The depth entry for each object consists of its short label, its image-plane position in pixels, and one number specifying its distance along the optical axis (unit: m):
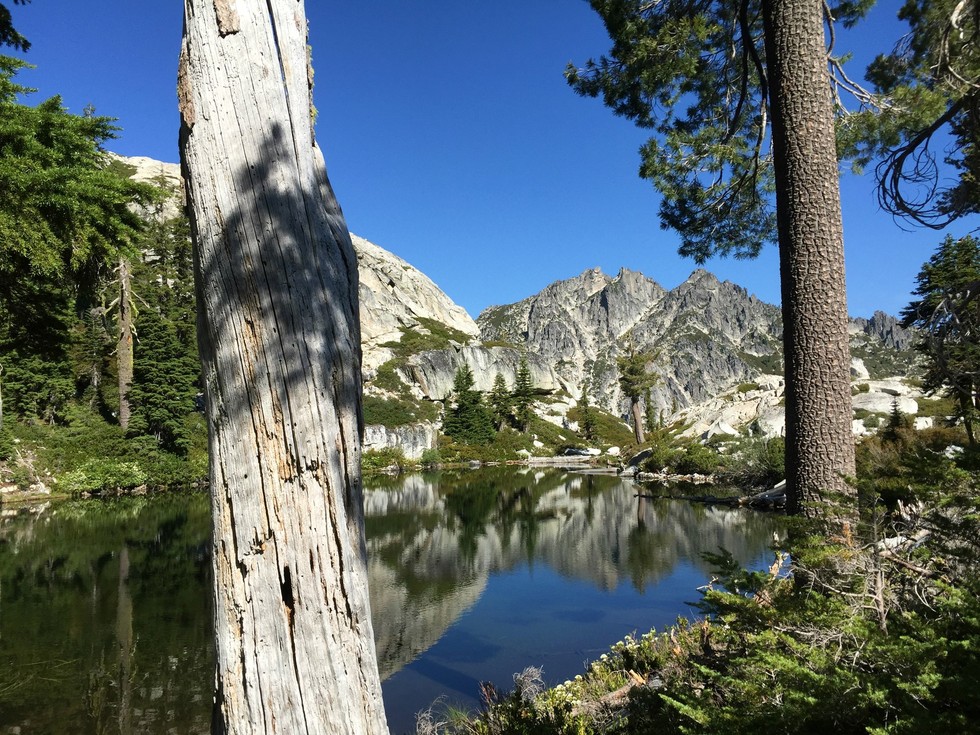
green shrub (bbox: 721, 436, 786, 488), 19.80
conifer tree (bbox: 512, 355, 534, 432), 65.62
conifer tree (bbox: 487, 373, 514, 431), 64.50
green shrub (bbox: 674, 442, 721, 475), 26.89
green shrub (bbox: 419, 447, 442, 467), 45.28
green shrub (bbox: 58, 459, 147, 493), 20.56
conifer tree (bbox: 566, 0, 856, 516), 4.00
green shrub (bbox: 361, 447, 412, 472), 40.50
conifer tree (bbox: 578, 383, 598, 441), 65.81
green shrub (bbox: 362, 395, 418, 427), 50.84
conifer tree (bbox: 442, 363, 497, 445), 55.41
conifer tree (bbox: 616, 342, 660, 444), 45.44
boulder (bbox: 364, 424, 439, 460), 45.34
